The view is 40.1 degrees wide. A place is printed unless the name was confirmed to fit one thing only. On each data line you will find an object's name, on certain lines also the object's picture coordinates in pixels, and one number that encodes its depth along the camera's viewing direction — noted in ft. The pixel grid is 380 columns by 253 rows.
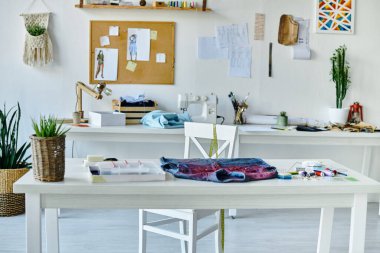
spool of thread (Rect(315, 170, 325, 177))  7.57
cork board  14.57
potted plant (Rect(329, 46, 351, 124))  14.78
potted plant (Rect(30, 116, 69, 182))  6.69
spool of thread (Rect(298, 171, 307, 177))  7.52
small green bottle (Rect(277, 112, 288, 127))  14.48
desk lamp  13.79
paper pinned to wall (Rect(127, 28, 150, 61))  14.61
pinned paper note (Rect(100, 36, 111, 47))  14.60
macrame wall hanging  14.24
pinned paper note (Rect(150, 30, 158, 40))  14.65
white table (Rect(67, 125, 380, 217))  13.17
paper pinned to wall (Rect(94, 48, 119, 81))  14.62
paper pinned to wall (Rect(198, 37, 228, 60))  14.80
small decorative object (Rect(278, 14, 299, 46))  14.87
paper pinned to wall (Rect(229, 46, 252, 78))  14.92
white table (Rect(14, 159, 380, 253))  6.60
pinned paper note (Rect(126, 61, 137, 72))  14.70
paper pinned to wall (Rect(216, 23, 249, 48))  14.79
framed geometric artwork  14.98
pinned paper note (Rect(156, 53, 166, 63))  14.74
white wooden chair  8.93
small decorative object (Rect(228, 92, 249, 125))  14.61
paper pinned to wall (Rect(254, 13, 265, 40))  14.88
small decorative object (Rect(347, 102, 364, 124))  15.17
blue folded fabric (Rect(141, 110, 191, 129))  13.39
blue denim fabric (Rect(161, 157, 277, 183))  7.09
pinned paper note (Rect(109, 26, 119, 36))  14.56
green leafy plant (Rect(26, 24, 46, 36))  14.21
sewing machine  13.52
